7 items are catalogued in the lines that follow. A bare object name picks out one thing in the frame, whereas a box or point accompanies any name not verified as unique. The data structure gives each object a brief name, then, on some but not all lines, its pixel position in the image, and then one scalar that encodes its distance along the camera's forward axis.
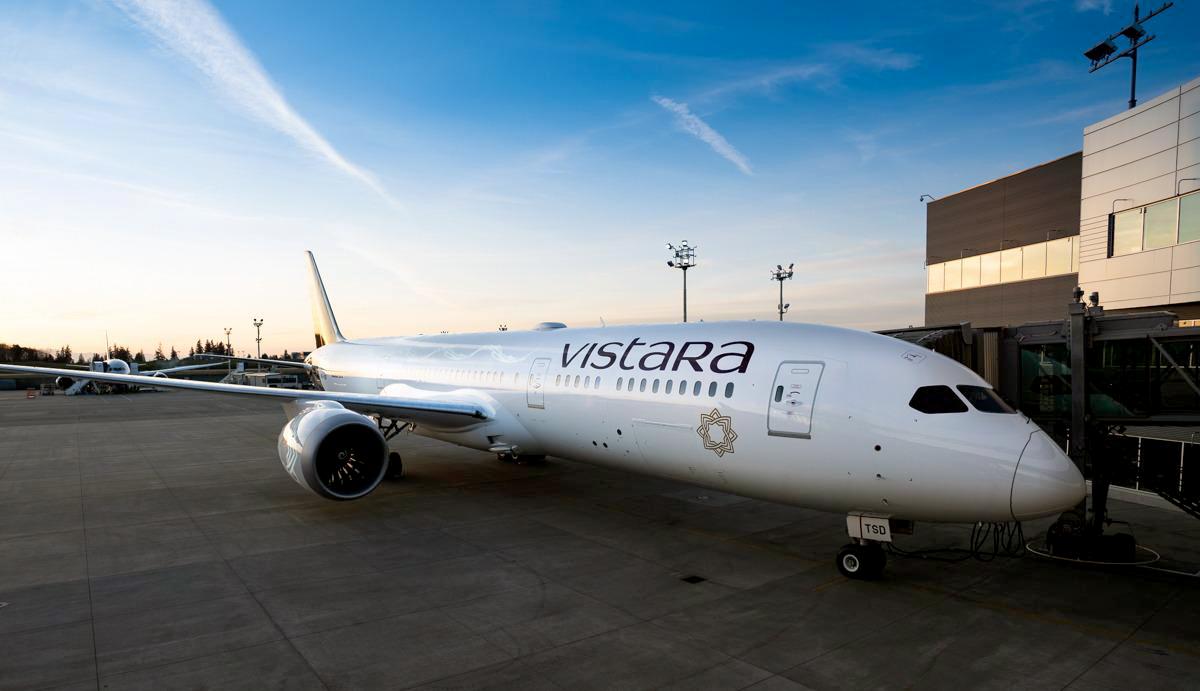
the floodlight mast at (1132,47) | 23.88
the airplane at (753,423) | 7.61
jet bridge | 9.19
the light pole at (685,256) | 33.44
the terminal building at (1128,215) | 19.20
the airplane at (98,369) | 53.16
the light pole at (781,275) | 38.25
